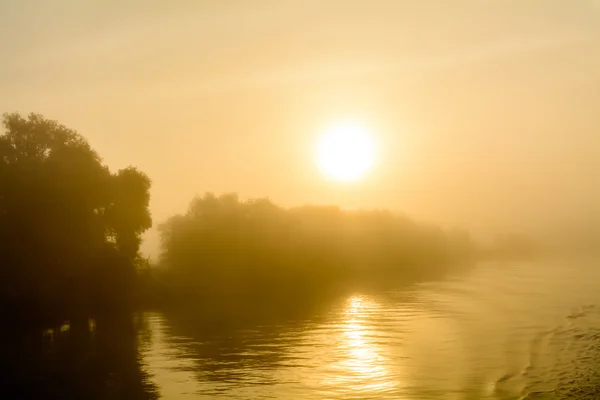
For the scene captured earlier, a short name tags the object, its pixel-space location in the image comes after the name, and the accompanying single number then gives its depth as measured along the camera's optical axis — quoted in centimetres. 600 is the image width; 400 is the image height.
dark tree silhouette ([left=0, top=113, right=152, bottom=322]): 6838
